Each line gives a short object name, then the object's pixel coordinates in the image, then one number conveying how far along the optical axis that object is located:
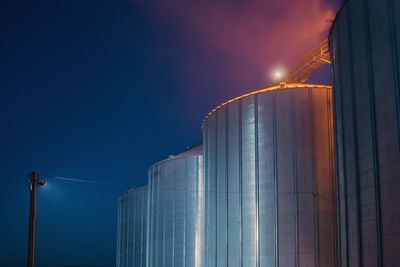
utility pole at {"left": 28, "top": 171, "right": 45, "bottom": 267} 20.73
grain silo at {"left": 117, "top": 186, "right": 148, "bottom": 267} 49.19
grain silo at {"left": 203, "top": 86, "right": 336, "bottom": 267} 26.67
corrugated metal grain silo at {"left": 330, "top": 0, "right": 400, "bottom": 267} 16.33
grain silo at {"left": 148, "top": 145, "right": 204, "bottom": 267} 37.88
